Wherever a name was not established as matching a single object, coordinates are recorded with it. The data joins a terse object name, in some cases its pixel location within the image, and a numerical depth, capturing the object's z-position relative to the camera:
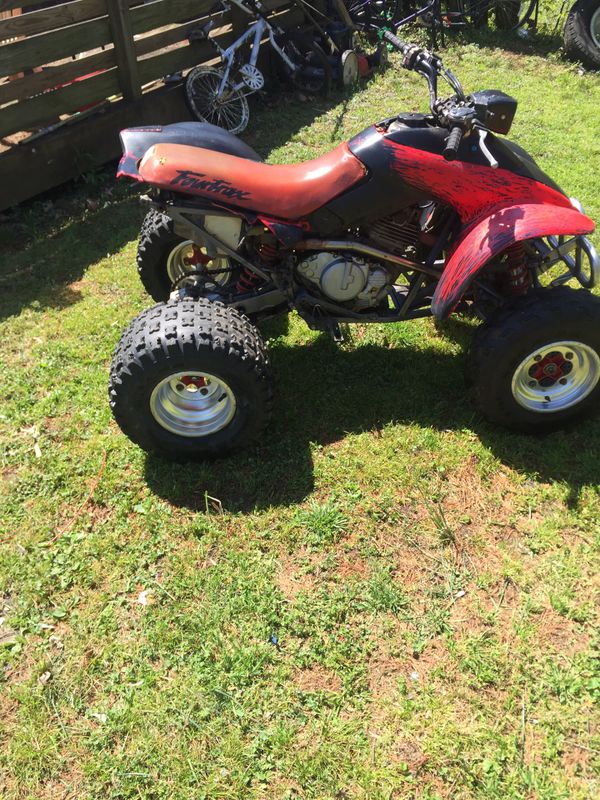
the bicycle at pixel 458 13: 9.47
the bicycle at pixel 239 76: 7.09
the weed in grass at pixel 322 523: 2.99
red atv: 2.95
